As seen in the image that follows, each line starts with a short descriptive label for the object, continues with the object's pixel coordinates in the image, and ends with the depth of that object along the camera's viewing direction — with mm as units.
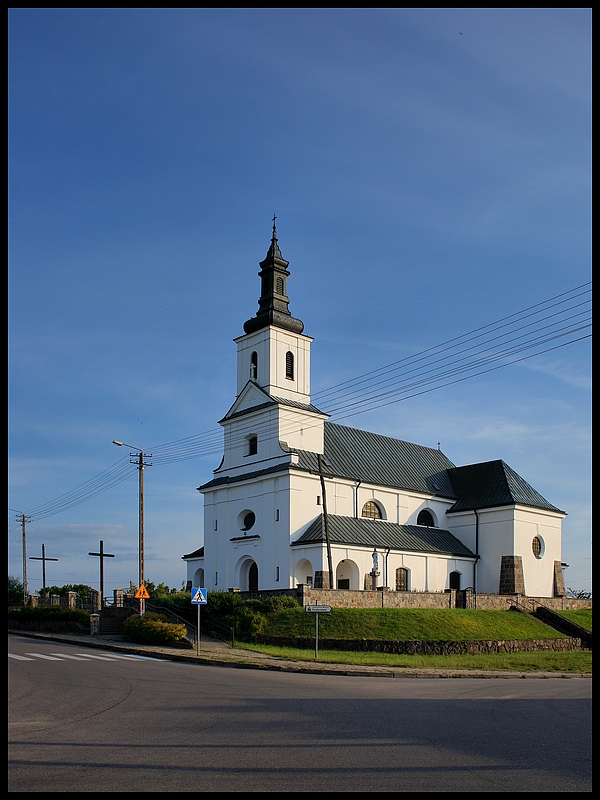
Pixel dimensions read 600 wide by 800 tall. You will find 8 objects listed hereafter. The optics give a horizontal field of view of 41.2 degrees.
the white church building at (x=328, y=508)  46531
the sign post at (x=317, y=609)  26808
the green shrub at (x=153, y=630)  31470
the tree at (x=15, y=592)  64850
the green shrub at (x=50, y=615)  38750
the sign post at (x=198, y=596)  28534
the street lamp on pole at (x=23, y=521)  66719
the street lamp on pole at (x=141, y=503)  37450
